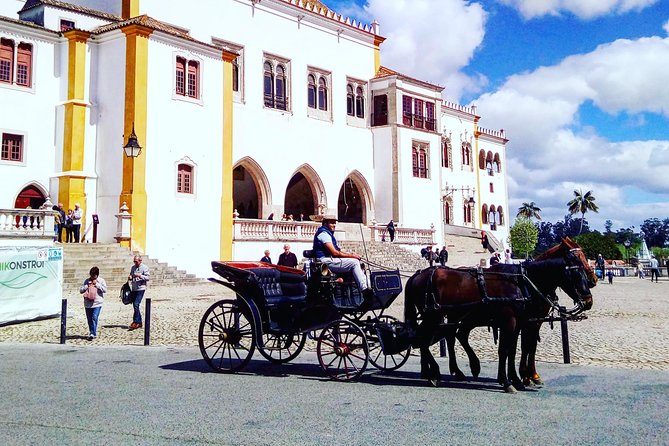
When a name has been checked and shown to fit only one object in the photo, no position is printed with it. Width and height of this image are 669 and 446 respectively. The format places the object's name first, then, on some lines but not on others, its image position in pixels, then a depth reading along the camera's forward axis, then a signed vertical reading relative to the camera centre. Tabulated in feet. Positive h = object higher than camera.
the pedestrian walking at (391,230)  115.65 +7.07
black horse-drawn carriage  25.38 -1.52
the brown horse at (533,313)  22.91 -1.61
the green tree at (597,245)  170.40 +5.97
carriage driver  26.43 +0.51
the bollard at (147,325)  36.83 -3.00
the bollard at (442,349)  31.84 -3.92
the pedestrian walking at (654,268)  111.15 -0.17
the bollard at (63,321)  38.19 -2.81
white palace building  85.46 +22.96
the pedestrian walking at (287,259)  59.57 +1.11
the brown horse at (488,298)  22.75 -1.05
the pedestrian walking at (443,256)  103.79 +2.16
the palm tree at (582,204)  280.74 +27.64
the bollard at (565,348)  29.27 -3.62
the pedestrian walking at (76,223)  80.28 +6.20
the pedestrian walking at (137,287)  43.37 -0.97
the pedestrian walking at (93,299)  39.73 -1.59
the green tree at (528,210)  290.97 +25.97
